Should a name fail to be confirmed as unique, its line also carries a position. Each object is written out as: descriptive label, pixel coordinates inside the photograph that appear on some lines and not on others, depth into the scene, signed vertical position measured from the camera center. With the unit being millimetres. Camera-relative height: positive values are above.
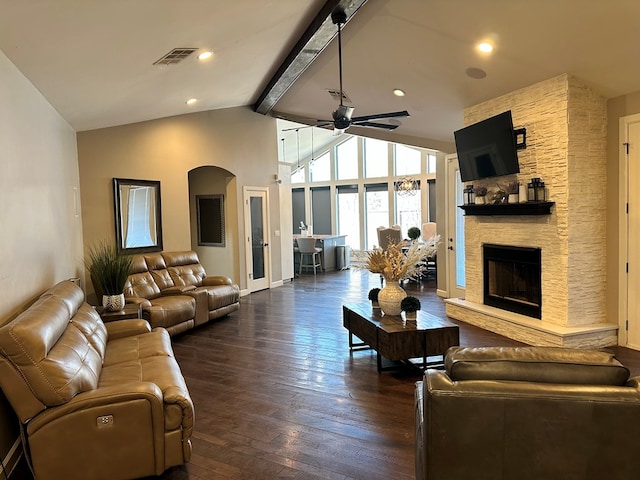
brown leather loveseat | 5250 -903
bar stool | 10500 -778
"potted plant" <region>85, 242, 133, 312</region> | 4664 -552
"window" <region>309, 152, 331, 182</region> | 13500 +1652
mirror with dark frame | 6219 +165
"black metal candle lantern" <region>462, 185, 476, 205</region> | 5625 +284
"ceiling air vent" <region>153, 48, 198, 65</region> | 4027 +1597
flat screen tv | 4785 +798
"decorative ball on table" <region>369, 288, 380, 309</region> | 4570 -801
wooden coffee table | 3730 -1032
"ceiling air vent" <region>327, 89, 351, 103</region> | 6535 +1913
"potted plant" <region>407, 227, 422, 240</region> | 9418 -309
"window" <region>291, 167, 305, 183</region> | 14055 +1499
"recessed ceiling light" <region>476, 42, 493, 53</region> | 4195 +1646
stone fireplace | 4402 +41
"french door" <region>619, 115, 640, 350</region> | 4352 -188
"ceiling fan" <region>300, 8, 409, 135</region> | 4301 +1090
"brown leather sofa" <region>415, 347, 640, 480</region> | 1704 -816
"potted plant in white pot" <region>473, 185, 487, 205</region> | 5363 +280
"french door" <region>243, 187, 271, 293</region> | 8422 -288
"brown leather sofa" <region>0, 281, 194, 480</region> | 2180 -961
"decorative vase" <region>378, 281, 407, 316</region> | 4125 -741
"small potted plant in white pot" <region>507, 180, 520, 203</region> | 4871 +275
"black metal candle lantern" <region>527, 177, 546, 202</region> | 4609 +269
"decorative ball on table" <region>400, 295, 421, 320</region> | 4070 -819
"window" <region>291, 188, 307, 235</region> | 14086 +451
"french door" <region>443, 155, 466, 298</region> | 7020 -237
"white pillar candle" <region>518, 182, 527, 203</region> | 4758 +247
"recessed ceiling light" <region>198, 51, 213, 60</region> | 4395 +1722
